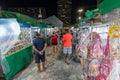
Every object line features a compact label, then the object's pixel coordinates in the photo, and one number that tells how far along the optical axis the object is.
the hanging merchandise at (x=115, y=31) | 0.80
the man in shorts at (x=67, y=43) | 3.09
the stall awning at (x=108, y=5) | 0.79
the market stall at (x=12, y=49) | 1.90
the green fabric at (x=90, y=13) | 1.61
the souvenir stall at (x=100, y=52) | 0.81
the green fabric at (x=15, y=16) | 2.14
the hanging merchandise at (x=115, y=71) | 0.79
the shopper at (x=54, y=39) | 4.39
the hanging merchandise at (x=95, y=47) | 1.00
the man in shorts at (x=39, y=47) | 2.57
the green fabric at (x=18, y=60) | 2.24
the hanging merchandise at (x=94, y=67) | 0.99
